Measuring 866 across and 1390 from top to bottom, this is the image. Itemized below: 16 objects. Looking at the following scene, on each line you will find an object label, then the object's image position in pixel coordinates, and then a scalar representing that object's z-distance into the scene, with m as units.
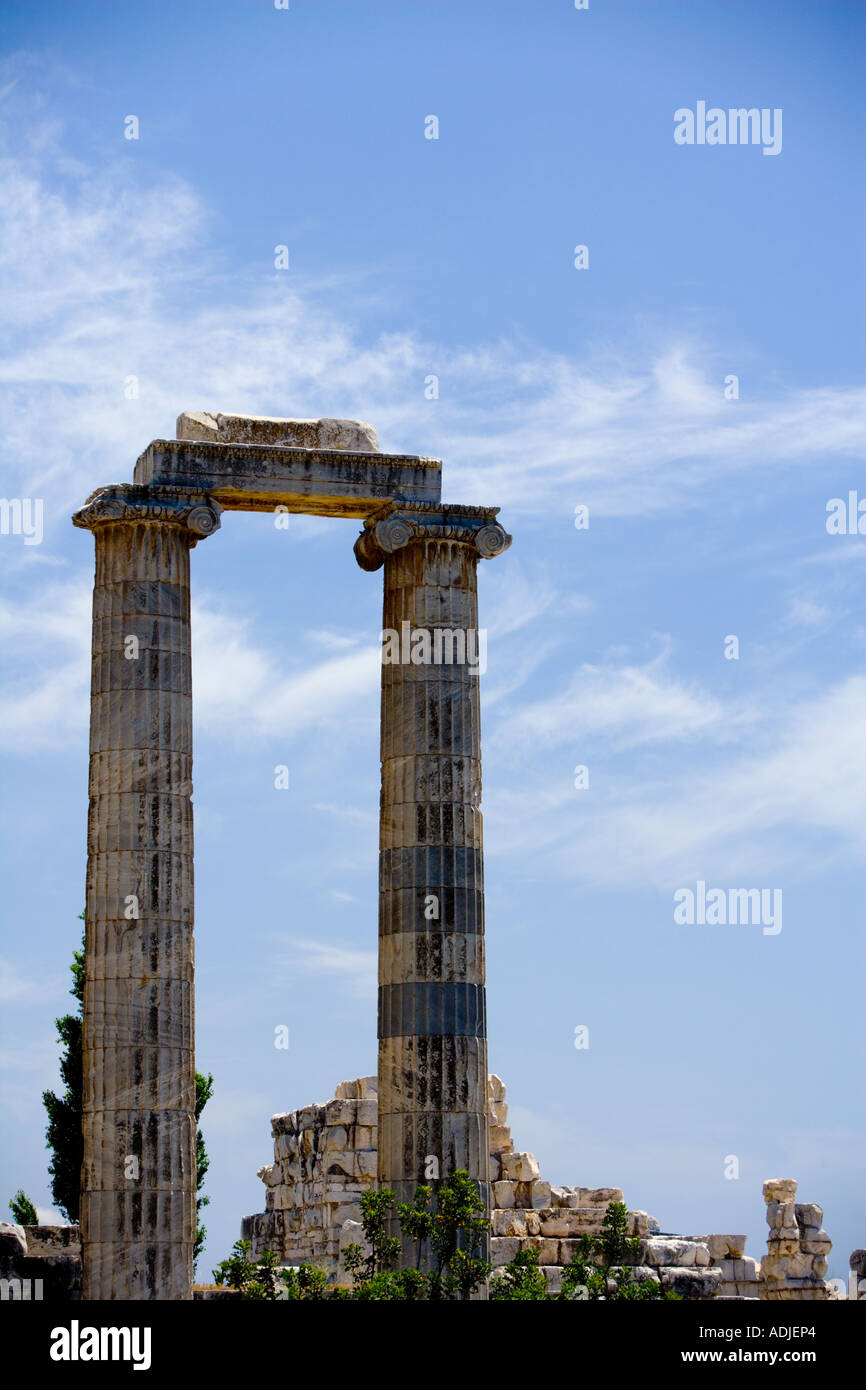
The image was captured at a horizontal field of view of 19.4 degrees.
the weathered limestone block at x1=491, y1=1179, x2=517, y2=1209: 43.72
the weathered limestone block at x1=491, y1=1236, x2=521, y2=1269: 42.34
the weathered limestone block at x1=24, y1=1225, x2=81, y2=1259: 39.47
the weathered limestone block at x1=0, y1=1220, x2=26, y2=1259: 35.59
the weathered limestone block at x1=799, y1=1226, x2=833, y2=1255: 46.75
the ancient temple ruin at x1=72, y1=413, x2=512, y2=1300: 34.84
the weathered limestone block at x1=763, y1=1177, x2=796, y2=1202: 47.78
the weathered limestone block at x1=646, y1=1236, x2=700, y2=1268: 42.72
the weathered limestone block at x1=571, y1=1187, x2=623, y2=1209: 43.97
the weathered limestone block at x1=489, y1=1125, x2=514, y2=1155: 44.44
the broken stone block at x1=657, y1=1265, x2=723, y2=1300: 41.94
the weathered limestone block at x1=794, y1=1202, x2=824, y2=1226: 47.00
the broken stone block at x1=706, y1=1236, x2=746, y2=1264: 46.00
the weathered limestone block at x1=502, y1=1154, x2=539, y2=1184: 43.91
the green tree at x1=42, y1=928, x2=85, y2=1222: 48.78
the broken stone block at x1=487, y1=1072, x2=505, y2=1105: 45.03
